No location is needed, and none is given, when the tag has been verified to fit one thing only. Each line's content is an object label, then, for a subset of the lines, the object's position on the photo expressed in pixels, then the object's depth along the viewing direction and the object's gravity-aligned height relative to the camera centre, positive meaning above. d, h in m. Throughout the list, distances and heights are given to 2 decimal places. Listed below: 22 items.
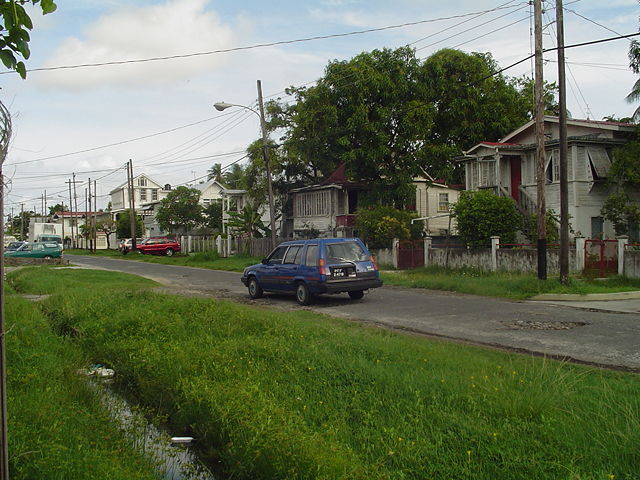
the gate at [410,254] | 28.12 -1.07
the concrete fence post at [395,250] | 28.30 -0.88
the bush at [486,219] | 25.27 +0.40
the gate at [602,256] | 19.77 -0.96
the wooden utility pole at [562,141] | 17.42 +2.44
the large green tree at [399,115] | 36.59 +7.00
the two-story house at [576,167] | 26.81 +2.75
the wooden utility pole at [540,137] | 18.12 +2.69
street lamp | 30.09 +4.63
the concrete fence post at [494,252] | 22.94 -0.85
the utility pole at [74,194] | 85.25 +5.91
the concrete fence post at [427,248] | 26.77 -0.77
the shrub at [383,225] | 29.80 +0.28
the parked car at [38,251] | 46.50 -0.99
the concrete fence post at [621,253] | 19.39 -0.83
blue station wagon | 15.77 -0.96
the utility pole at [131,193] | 53.77 +3.68
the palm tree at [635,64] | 24.66 +6.52
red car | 55.60 -1.04
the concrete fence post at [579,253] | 20.50 -0.86
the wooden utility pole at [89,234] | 70.50 +0.32
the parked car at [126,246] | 57.04 -0.94
